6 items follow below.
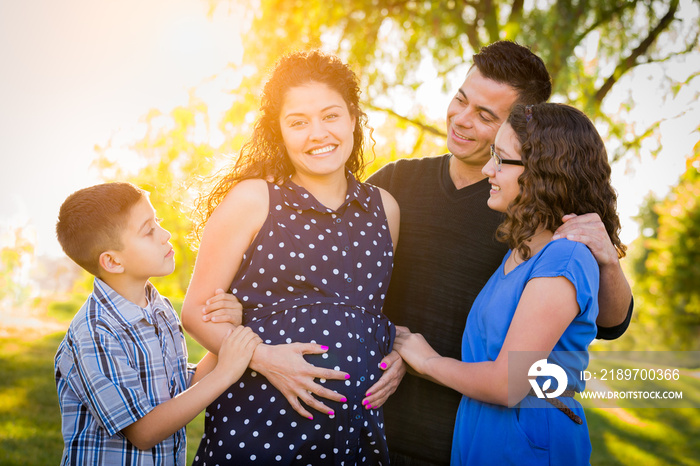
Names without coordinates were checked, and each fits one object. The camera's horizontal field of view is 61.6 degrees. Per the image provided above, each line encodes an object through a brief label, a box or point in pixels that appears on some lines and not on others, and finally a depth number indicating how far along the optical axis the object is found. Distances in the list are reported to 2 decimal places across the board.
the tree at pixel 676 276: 21.42
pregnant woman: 2.25
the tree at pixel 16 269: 12.26
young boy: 2.10
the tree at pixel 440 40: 8.16
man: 2.77
